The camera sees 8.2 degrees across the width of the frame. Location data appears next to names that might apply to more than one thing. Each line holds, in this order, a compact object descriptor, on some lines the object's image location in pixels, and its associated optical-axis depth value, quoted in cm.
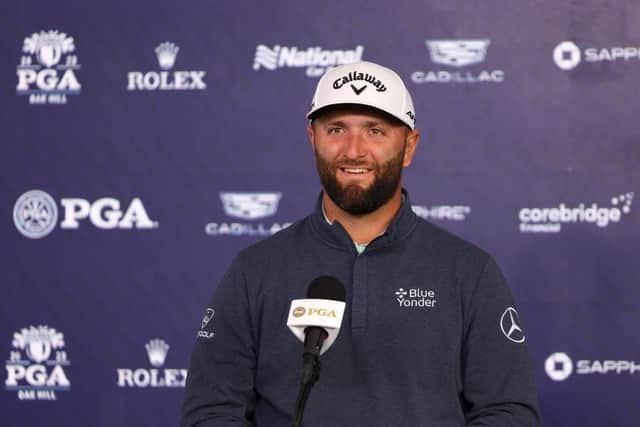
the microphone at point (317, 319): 684
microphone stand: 679
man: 712
